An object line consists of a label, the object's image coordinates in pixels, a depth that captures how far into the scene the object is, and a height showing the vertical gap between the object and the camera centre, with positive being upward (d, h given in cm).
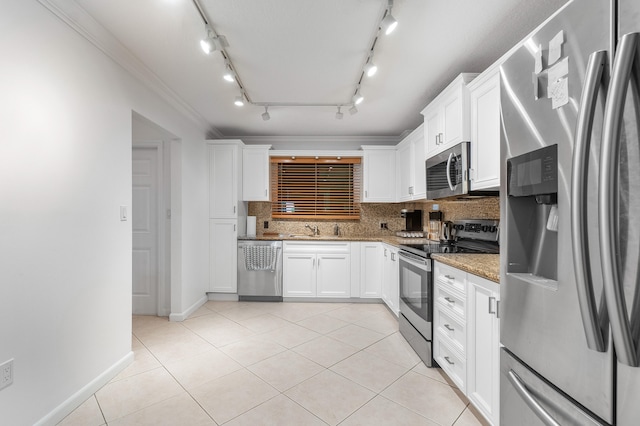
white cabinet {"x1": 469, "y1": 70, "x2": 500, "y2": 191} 191 +59
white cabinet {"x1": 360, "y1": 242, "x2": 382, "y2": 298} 401 -79
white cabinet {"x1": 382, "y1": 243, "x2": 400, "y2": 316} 332 -80
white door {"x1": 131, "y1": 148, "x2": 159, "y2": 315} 361 -20
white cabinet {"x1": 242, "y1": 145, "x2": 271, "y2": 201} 429 +61
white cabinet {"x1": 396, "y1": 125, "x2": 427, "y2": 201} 334 +59
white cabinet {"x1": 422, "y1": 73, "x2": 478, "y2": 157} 228 +85
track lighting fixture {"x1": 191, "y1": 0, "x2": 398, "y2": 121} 171 +120
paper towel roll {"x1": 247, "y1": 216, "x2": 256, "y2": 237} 436 -20
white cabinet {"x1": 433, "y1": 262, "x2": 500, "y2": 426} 153 -76
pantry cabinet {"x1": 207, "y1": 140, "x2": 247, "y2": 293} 405 +0
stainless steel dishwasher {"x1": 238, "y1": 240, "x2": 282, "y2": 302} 401 -80
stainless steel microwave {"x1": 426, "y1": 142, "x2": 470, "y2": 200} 226 +35
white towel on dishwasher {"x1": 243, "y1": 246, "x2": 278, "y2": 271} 400 -63
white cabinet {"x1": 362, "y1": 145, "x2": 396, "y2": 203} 425 +58
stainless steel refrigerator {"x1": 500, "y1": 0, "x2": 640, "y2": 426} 60 -2
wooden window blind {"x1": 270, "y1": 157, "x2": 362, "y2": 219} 461 +35
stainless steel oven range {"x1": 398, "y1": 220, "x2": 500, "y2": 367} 234 -54
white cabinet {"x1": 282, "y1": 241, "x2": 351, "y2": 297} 404 -79
